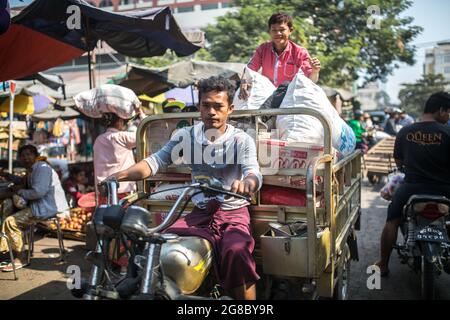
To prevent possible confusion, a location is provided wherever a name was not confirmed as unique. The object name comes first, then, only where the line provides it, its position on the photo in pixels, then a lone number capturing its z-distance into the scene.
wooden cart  8.58
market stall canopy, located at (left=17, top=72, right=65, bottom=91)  7.53
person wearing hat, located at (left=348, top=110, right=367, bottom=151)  8.67
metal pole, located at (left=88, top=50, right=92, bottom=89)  5.50
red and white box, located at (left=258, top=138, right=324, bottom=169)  2.76
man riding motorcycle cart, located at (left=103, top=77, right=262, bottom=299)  2.15
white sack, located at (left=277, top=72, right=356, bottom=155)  2.94
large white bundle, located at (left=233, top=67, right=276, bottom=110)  3.54
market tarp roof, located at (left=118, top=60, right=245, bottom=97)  7.46
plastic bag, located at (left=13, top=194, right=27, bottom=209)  4.59
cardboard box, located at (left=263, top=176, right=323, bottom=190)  2.69
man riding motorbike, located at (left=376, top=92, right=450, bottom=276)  3.64
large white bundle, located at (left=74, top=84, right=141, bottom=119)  4.47
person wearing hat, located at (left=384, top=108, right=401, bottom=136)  13.53
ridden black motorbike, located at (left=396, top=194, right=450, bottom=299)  3.29
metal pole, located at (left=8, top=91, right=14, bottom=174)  6.71
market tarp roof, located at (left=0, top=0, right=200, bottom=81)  4.53
